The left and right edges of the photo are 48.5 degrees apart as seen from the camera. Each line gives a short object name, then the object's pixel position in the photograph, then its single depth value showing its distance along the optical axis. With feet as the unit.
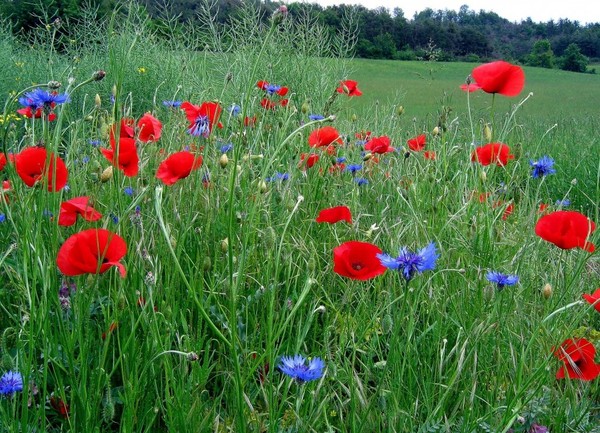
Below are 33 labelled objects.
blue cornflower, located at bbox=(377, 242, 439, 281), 3.29
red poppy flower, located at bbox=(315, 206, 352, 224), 5.02
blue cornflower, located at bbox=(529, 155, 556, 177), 6.04
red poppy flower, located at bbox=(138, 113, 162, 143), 5.55
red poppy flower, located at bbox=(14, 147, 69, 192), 4.10
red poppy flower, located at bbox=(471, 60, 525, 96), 5.29
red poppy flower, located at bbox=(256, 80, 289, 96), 8.60
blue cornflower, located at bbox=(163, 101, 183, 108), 7.52
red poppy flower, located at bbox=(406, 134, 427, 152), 8.39
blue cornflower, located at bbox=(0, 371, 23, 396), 3.43
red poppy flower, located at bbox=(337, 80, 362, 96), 9.26
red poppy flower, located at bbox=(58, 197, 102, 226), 4.09
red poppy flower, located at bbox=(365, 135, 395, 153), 7.51
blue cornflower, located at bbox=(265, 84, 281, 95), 8.61
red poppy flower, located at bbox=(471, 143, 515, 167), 6.55
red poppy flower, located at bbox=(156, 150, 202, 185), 4.59
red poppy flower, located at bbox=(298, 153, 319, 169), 7.22
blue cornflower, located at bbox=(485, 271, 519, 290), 4.04
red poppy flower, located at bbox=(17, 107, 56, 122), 5.41
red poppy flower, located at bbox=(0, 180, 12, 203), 5.19
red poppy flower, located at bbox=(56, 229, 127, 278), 3.34
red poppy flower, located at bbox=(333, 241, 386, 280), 3.81
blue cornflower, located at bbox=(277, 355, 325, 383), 3.29
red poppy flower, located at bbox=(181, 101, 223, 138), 5.66
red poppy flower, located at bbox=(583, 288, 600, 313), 4.25
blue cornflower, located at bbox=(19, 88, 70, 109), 4.03
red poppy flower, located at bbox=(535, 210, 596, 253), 4.25
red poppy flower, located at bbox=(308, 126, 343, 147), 6.42
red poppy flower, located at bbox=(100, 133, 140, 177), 4.50
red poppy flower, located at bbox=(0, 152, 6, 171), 5.14
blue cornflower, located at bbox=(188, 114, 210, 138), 5.64
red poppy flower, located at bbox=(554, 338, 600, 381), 4.23
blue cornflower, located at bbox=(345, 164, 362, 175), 7.30
